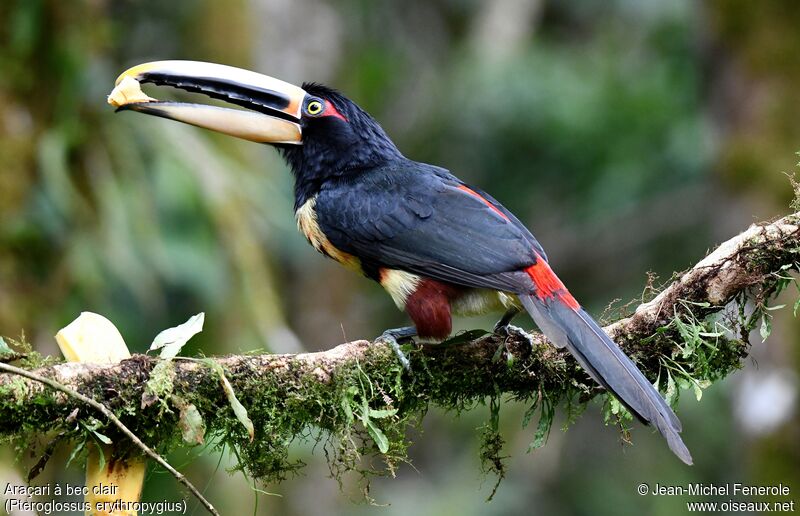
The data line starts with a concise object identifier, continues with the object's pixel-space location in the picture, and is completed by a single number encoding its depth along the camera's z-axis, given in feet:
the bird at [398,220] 21.50
